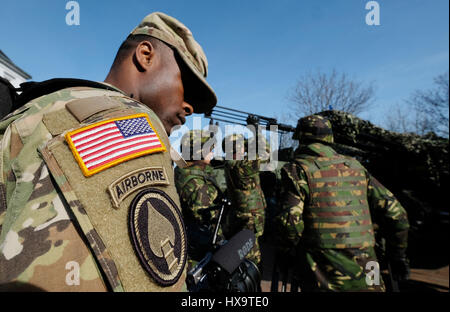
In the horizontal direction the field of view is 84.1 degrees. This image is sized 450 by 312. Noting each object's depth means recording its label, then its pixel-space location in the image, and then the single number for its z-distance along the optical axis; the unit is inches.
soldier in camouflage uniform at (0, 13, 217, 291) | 23.7
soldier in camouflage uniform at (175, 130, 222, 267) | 144.1
